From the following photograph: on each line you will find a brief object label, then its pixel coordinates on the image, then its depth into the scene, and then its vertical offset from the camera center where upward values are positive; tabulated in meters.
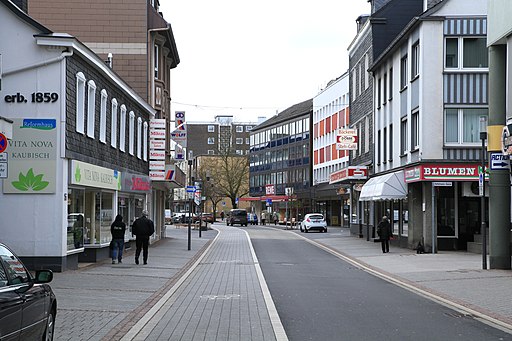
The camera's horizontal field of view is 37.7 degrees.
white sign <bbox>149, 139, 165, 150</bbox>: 36.22 +2.34
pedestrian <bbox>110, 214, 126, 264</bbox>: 23.69 -1.33
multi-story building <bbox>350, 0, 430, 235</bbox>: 40.97 +7.72
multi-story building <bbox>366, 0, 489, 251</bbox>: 30.27 +3.11
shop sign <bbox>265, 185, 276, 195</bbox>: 95.25 +0.64
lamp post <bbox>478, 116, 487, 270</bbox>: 21.70 +0.18
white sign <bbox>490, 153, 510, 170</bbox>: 21.20 +0.94
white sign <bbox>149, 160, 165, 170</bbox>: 36.62 +1.39
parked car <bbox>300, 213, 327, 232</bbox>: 58.06 -2.23
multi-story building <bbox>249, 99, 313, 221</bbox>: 92.62 +4.66
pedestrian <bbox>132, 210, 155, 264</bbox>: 23.42 -1.18
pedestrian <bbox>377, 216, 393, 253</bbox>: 30.76 -1.54
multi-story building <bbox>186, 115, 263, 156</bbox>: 140.00 +11.29
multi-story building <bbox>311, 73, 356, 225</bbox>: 67.00 +4.73
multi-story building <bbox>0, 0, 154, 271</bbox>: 19.41 +1.42
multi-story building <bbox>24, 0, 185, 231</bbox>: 35.69 +7.93
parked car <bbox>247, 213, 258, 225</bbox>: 92.12 -3.08
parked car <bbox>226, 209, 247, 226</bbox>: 80.75 -2.50
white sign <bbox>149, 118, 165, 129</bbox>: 36.06 +3.38
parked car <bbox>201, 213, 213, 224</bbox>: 78.12 -2.60
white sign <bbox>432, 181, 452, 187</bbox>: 30.09 +0.48
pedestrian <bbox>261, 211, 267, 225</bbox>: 92.27 -3.04
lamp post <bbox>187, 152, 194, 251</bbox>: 33.09 -1.97
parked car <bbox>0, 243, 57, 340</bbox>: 6.80 -1.09
